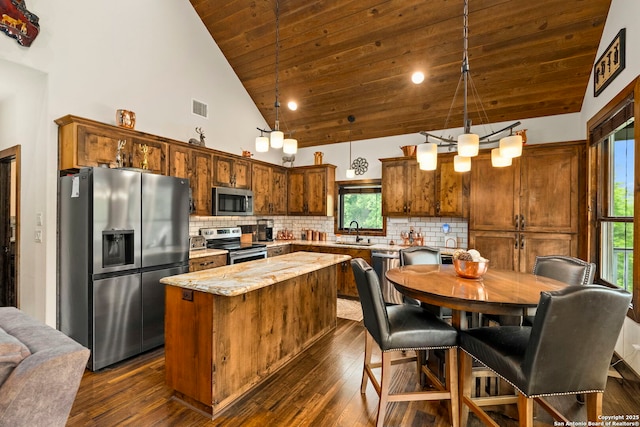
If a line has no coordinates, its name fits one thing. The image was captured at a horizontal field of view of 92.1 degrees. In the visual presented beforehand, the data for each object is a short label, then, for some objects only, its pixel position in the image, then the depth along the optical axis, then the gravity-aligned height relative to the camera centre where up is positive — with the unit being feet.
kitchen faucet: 18.70 -1.13
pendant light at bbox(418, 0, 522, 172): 7.38 +1.71
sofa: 3.59 -2.00
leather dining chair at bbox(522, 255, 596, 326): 8.41 -1.66
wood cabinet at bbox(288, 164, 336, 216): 18.90 +1.40
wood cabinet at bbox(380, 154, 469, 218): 15.08 +1.20
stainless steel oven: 14.48 -1.71
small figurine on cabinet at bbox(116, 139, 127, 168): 10.87 +2.00
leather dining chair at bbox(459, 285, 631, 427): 5.00 -2.24
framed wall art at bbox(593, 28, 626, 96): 9.39 +4.99
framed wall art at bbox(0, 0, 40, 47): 9.33 +5.90
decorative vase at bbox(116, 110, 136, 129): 11.30 +3.43
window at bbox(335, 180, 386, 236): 18.76 +0.39
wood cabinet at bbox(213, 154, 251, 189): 15.07 +2.08
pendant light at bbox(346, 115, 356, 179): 17.46 +2.42
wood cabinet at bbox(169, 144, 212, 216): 13.10 +1.85
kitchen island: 6.95 -2.97
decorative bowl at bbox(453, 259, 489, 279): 8.00 -1.47
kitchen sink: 17.79 -1.82
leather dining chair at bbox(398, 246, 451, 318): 11.16 -1.59
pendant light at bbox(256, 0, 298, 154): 9.52 +2.20
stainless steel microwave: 14.80 +0.53
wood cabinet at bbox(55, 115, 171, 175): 9.89 +2.31
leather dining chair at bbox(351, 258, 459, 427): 6.64 -2.79
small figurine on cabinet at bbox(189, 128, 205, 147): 14.07 +3.34
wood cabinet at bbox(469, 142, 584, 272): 12.80 +0.33
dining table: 6.18 -1.76
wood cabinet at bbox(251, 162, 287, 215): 17.65 +1.41
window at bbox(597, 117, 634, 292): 9.60 +0.24
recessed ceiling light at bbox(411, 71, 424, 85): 13.93 +6.18
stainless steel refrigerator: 9.08 -1.50
